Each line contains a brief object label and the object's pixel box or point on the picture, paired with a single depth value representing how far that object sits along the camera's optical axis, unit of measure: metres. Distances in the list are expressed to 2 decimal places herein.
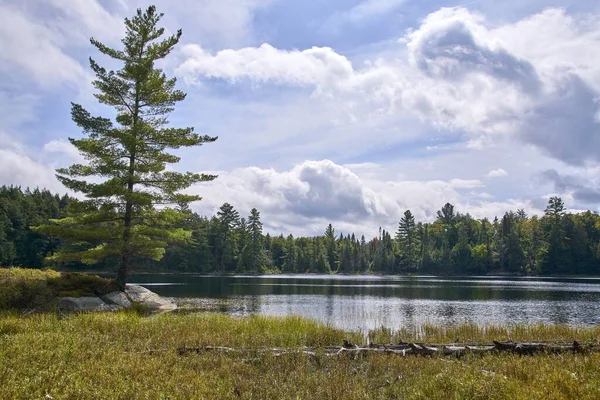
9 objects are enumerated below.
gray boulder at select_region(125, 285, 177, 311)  28.03
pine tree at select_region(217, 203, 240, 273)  130.75
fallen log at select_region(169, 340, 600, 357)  11.74
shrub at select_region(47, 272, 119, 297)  23.71
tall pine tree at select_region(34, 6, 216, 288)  26.90
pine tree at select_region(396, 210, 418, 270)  161.12
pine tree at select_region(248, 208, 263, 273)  132.62
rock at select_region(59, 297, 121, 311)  22.04
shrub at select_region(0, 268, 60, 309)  20.38
